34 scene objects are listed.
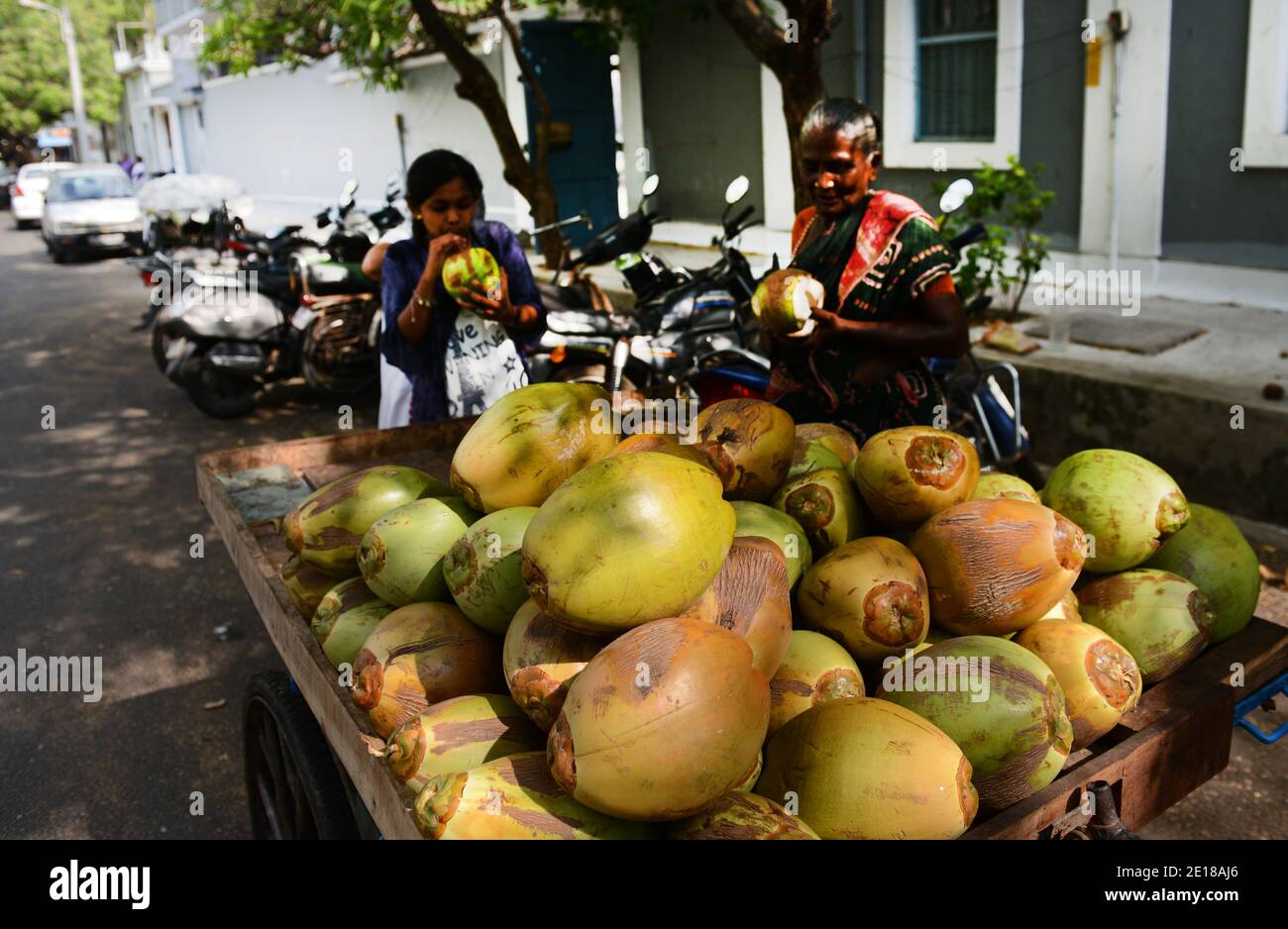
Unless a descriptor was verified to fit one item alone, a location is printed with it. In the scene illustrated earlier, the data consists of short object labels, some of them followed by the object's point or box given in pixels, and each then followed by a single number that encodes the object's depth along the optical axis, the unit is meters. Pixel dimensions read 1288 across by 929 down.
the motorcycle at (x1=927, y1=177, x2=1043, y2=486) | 4.68
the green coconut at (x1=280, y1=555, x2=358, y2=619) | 2.12
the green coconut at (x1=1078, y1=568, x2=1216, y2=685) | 1.78
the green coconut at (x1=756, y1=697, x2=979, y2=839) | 1.38
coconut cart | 1.51
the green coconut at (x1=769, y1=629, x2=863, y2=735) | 1.58
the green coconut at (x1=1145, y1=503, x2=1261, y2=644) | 1.94
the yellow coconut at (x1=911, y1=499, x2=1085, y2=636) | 1.68
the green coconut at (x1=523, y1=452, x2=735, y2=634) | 1.48
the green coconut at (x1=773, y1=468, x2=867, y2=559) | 1.91
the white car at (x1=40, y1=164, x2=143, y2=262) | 19.00
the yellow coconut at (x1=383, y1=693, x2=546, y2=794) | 1.51
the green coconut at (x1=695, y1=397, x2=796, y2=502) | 2.00
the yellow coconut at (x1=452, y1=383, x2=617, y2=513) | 1.95
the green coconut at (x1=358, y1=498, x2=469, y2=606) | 1.87
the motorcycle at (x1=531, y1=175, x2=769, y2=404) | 5.45
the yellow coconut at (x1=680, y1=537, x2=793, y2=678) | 1.54
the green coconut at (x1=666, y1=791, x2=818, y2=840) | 1.31
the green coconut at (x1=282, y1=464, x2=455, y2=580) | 2.09
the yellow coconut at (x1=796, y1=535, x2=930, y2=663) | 1.64
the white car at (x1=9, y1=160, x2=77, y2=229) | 25.75
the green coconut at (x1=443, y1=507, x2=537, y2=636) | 1.71
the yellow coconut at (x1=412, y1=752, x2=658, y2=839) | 1.34
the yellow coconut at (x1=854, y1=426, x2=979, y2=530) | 1.83
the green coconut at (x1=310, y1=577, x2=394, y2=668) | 1.88
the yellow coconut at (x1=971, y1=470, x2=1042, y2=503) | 1.98
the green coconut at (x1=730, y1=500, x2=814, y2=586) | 1.80
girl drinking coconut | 3.32
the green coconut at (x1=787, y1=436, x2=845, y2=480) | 2.17
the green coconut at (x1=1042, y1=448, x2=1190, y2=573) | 1.91
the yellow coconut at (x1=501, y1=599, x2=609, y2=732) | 1.50
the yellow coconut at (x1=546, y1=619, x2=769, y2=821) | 1.31
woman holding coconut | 2.83
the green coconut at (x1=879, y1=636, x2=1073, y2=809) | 1.50
